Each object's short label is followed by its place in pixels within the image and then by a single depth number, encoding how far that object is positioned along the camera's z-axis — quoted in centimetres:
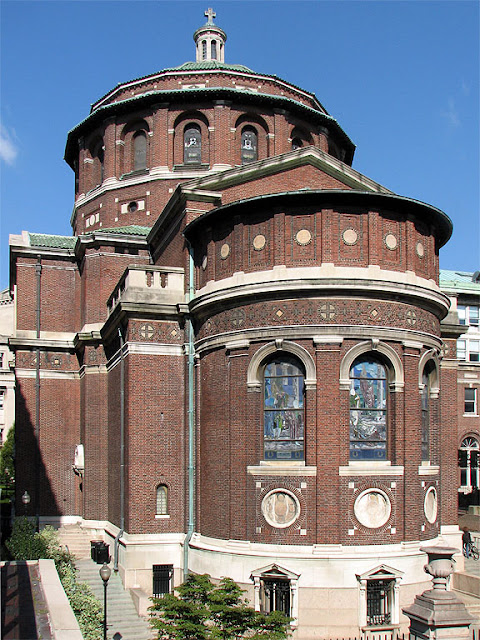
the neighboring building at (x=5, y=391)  7181
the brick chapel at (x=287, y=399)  2355
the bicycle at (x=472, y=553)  3616
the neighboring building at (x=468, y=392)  5147
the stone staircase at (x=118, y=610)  2264
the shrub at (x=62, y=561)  2083
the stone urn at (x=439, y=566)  1563
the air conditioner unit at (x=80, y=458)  3466
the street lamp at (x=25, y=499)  3447
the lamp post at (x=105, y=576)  2007
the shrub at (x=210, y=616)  1820
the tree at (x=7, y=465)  6114
